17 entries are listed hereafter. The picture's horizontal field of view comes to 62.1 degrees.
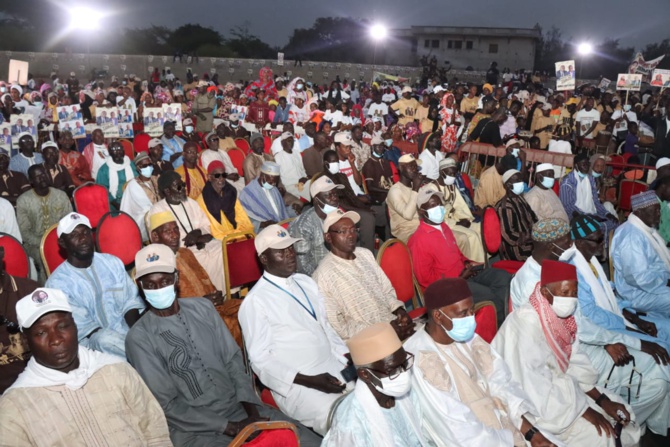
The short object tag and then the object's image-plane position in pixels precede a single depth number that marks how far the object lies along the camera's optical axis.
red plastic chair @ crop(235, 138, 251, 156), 11.44
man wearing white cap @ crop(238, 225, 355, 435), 3.57
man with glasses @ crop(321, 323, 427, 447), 2.61
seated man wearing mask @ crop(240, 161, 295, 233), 7.13
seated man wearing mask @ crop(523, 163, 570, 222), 7.20
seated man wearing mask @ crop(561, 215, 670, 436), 4.08
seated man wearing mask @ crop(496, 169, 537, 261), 6.16
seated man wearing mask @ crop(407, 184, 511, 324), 4.98
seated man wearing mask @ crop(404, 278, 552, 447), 2.95
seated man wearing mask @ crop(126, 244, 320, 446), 3.17
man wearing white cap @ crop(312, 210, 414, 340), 4.25
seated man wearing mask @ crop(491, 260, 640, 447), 3.45
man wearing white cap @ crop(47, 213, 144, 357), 4.06
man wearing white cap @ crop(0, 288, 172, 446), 2.61
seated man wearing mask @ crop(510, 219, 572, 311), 4.10
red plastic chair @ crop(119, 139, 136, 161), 10.17
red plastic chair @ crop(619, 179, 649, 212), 8.58
